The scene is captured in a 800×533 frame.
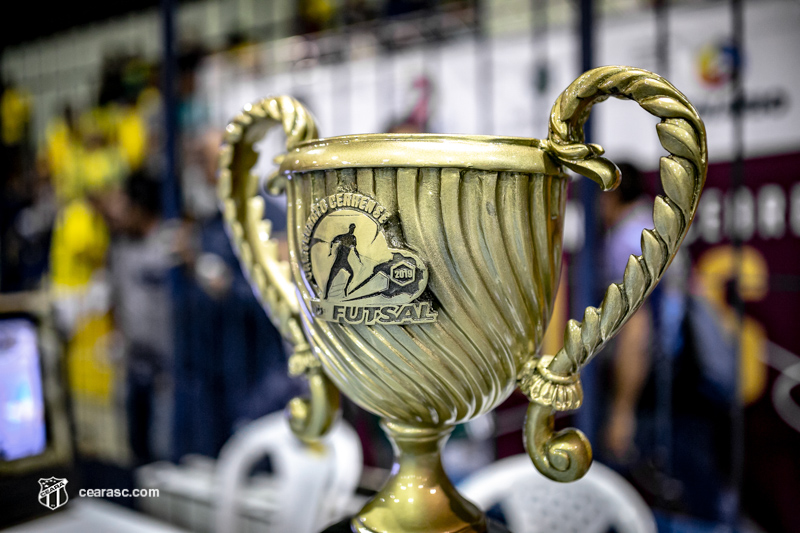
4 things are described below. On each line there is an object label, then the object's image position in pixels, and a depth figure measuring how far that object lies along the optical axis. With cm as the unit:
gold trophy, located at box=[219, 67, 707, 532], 34
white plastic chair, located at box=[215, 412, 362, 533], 113
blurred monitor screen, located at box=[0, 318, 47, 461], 68
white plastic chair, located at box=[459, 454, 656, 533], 91
